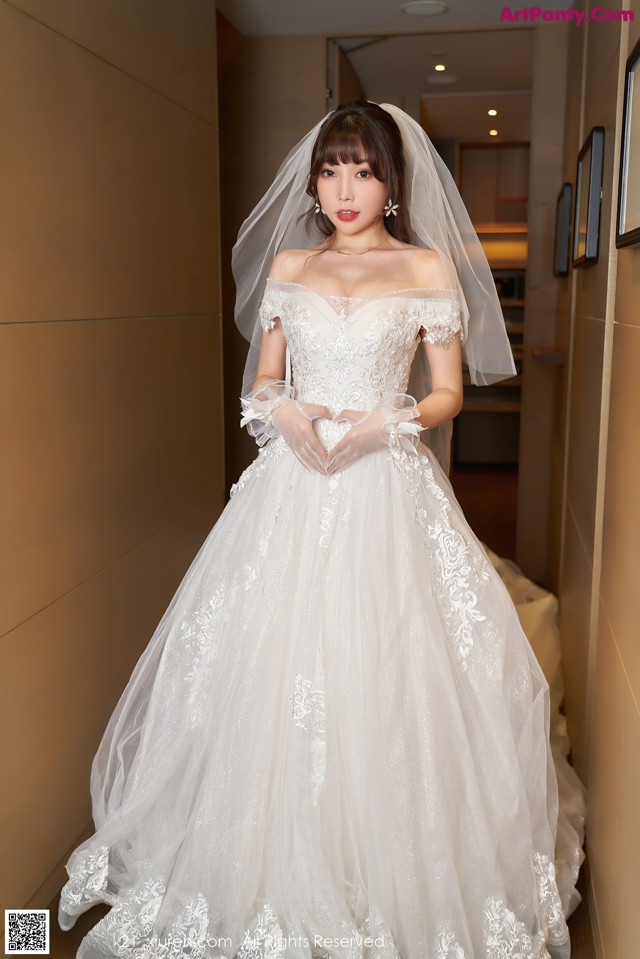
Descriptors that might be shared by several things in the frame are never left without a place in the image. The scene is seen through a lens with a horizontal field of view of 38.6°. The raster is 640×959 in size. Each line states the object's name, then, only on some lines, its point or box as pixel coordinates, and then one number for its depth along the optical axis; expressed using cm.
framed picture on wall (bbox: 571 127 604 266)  257
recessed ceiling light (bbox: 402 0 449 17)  377
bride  186
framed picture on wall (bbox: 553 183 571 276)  367
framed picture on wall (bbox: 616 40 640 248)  178
